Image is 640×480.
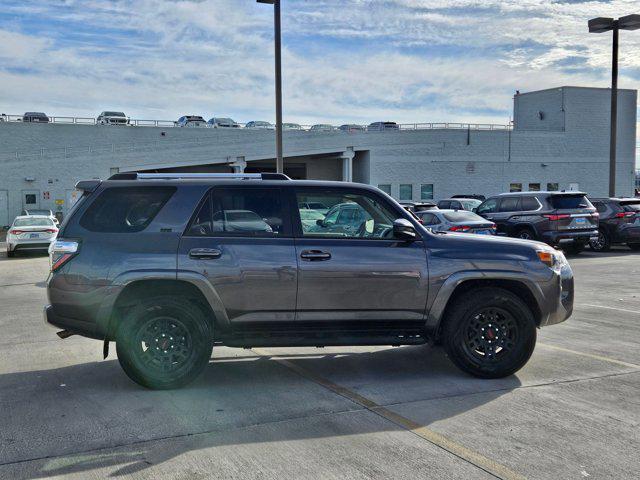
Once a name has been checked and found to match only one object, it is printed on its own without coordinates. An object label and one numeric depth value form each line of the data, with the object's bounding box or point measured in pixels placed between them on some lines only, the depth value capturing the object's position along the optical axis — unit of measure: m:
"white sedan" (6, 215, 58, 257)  20.33
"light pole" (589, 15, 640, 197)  22.52
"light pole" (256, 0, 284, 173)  17.75
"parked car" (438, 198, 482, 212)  26.54
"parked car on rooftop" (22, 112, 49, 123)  41.09
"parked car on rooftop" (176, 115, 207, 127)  45.56
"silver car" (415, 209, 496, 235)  16.23
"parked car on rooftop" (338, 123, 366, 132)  49.29
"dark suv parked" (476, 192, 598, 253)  17.36
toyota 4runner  5.74
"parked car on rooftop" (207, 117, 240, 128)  46.56
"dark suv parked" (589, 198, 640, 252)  18.92
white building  41.22
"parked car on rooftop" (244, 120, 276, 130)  47.55
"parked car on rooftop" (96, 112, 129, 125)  43.36
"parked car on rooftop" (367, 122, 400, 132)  50.05
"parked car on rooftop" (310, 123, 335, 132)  48.25
